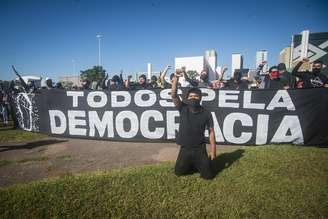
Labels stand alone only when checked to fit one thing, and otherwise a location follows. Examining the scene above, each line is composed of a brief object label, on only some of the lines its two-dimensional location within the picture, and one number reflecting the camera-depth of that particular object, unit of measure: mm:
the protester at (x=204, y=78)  7680
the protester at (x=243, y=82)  7558
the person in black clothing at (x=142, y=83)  7866
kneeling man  3930
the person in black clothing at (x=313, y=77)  6202
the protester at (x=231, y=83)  7862
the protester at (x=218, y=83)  7645
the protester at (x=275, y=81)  6669
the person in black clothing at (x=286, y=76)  6706
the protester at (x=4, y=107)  10147
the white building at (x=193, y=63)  68688
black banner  5840
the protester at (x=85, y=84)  8750
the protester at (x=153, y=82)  8875
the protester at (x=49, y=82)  9584
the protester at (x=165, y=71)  5578
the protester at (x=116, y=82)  8496
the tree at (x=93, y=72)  66306
